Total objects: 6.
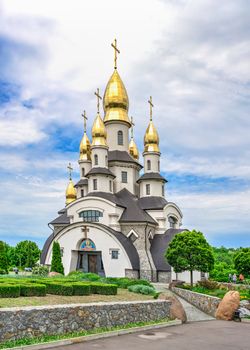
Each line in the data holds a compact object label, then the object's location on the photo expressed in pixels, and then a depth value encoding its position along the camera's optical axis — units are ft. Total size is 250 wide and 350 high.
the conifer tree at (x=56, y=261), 110.22
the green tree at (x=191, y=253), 93.15
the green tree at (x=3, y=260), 104.06
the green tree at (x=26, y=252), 217.15
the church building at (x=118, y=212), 114.73
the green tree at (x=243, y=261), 107.45
